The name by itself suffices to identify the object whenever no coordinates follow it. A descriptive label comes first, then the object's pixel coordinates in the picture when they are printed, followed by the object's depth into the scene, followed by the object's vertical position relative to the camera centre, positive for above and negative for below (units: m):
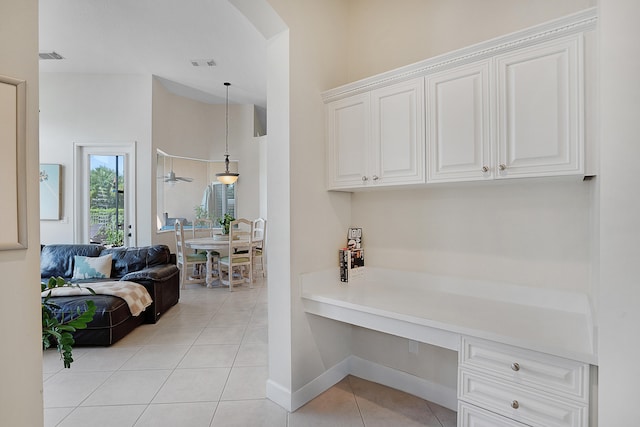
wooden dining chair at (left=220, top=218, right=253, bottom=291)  5.41 -0.76
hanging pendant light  6.16 +0.70
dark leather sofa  3.14 -0.84
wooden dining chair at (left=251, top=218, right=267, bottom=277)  5.99 -0.61
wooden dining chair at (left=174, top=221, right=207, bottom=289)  5.63 -0.81
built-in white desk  1.35 -0.56
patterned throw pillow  4.06 -0.69
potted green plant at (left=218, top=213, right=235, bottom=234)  5.91 -0.20
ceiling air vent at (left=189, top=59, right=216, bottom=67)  4.93 +2.36
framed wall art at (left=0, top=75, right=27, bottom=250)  1.02 +0.17
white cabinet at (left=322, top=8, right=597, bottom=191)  1.48 +0.54
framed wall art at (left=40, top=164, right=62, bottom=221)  5.36 +0.39
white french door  5.54 +0.37
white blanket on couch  3.37 -0.84
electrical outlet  2.31 -0.98
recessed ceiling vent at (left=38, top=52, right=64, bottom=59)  4.69 +2.37
